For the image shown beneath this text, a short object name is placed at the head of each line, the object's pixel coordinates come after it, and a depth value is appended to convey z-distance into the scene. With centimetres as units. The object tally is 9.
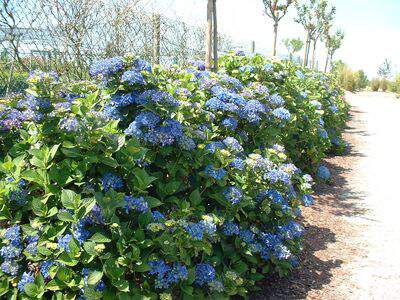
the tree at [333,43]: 2998
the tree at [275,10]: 1174
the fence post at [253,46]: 1250
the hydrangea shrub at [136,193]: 211
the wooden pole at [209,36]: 491
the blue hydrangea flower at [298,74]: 649
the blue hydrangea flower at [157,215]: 235
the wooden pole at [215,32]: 498
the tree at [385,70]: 4622
